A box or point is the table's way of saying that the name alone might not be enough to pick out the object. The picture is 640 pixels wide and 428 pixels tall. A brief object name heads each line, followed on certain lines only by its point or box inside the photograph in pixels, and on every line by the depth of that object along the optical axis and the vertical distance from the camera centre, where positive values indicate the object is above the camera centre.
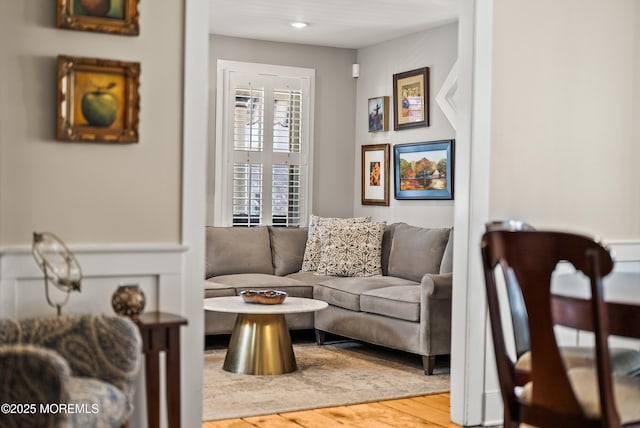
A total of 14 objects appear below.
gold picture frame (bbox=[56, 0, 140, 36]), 3.17 +0.65
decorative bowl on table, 5.34 -0.68
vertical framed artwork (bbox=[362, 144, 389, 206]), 7.41 +0.16
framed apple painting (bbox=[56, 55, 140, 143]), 3.16 +0.33
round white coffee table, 5.25 -0.95
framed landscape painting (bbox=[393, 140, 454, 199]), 6.63 +0.18
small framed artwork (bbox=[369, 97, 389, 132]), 7.43 +0.69
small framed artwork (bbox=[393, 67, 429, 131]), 6.94 +0.78
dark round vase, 3.05 -0.41
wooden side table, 3.00 -0.63
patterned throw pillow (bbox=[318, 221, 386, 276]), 6.67 -0.47
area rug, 4.51 -1.15
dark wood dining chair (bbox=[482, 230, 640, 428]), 2.26 -0.38
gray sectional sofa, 5.42 -0.68
